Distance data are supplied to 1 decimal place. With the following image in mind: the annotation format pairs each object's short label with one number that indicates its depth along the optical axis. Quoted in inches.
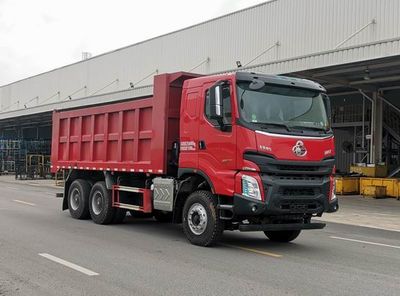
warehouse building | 923.4
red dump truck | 357.4
